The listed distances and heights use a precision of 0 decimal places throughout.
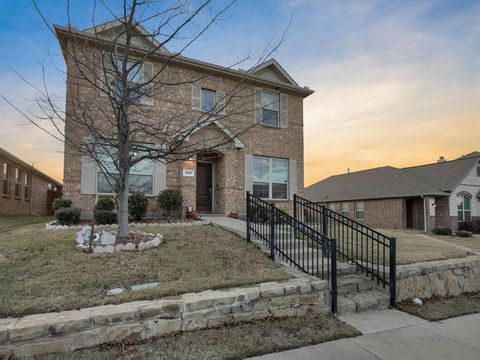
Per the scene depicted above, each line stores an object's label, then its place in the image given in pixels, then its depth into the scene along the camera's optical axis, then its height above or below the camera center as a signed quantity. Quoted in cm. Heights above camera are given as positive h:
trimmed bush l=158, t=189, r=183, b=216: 995 -14
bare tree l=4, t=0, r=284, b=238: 488 +243
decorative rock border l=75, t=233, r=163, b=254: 529 -95
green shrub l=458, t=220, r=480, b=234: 1916 -184
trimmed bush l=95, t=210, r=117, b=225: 851 -62
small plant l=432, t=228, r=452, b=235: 1722 -196
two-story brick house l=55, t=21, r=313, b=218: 975 +180
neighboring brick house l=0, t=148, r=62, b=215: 1459 +38
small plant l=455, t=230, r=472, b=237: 1640 -201
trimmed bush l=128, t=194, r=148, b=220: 943 -33
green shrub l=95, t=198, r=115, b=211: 927 -30
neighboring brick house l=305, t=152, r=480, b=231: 1945 +3
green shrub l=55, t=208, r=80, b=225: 827 -58
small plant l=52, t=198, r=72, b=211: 907 -28
